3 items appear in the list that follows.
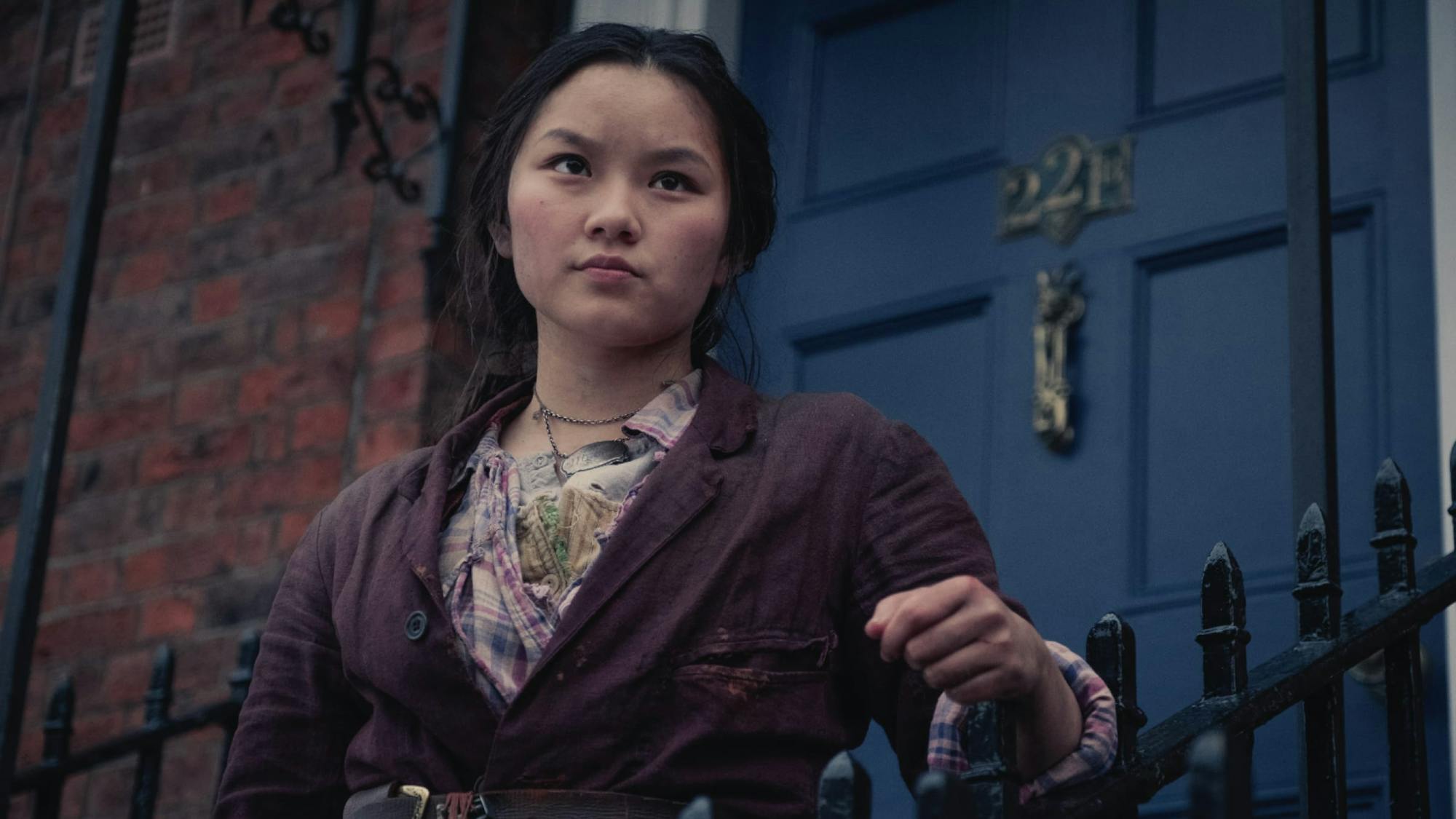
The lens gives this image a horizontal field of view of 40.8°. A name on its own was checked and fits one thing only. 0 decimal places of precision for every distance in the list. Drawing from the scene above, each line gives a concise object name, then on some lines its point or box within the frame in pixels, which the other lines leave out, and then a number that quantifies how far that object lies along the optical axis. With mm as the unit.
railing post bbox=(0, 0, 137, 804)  2885
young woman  1667
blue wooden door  3312
